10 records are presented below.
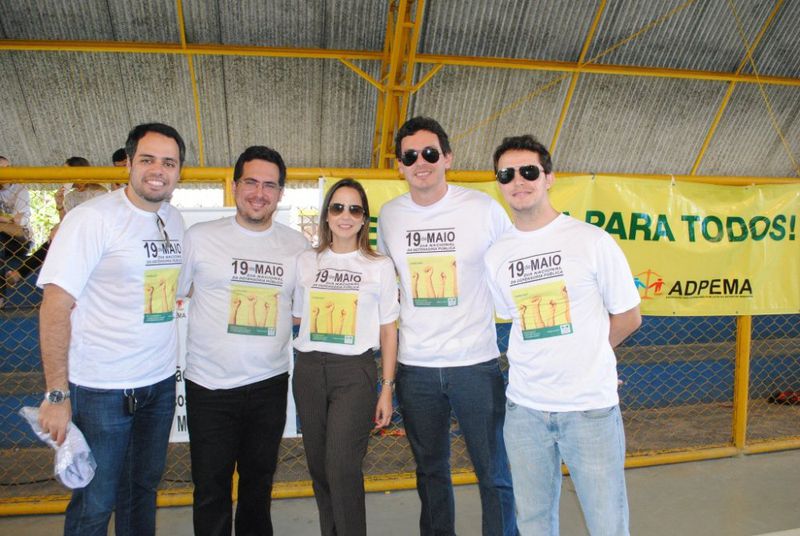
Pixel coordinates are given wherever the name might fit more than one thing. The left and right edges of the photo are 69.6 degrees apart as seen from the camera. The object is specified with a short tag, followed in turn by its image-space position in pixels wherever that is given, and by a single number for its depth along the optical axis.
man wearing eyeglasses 2.40
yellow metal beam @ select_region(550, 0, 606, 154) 10.32
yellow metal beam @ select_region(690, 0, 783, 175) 11.09
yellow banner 3.70
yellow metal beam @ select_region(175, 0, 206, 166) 9.27
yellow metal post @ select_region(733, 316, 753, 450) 4.01
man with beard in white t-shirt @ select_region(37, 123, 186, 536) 2.06
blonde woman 2.33
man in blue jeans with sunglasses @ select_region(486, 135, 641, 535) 2.00
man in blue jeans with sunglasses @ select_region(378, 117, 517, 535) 2.43
